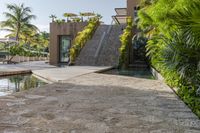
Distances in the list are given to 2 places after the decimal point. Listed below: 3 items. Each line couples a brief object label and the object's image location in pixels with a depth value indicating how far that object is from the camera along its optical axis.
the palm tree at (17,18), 23.36
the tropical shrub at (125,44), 11.83
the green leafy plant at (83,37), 12.88
